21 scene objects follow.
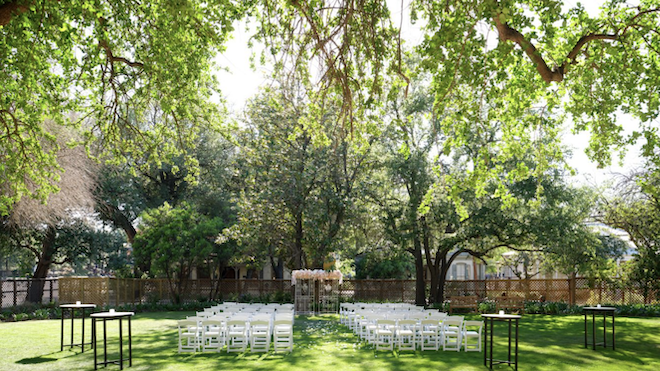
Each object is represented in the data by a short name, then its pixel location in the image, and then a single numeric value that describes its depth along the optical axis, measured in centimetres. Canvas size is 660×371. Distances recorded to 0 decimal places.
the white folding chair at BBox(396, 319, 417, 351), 1286
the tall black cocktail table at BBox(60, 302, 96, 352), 1342
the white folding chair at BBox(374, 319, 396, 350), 1306
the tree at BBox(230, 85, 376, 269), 2502
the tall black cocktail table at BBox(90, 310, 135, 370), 1066
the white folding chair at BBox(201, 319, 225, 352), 1282
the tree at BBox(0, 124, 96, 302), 2152
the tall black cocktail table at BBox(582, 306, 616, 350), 1345
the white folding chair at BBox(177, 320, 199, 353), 1256
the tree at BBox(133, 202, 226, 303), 2684
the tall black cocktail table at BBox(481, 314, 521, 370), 1067
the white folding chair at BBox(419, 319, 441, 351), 1298
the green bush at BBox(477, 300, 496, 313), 2575
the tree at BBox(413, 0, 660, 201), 830
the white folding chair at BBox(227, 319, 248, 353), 1273
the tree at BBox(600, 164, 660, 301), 2295
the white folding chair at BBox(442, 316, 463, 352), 1284
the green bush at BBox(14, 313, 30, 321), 2236
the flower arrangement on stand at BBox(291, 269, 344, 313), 2378
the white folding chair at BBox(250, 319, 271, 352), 1253
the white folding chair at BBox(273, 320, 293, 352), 1278
